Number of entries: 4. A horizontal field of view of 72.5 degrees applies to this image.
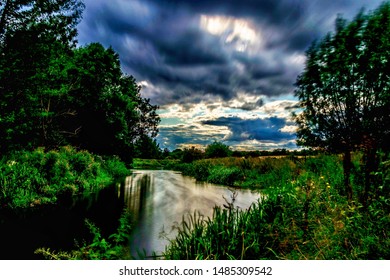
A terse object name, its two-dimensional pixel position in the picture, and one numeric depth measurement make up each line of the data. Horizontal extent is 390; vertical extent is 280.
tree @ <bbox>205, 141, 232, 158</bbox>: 35.84
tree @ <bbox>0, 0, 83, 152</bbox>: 8.86
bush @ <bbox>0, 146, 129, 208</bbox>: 8.93
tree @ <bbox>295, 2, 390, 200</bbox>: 4.39
